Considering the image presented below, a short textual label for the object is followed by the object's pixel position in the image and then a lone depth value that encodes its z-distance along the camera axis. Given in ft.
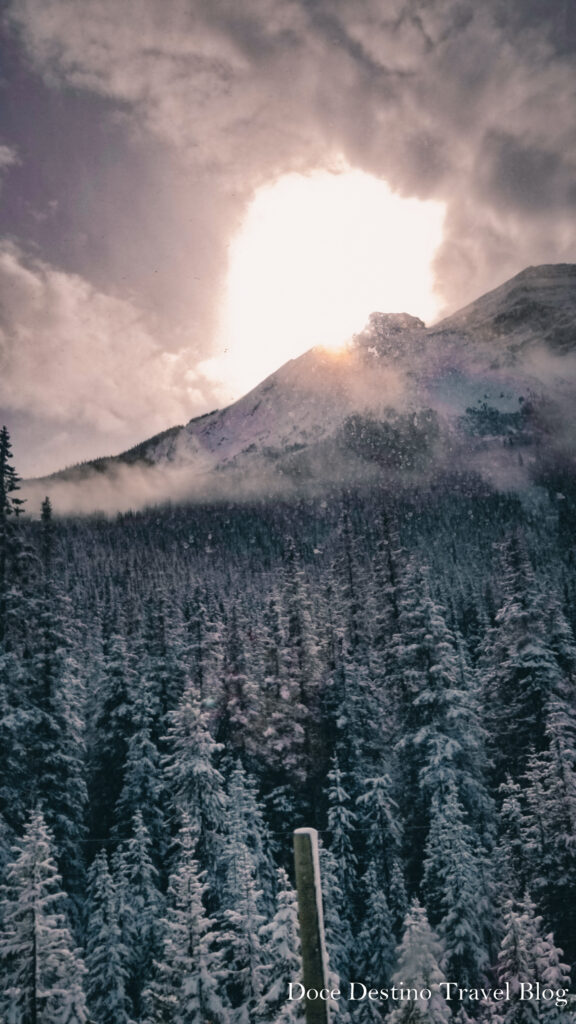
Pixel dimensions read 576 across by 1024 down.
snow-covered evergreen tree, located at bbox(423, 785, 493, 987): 63.21
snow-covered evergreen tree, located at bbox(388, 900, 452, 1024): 46.34
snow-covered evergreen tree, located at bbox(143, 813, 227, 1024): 47.62
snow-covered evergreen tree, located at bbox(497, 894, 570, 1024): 46.01
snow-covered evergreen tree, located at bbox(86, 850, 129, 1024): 64.03
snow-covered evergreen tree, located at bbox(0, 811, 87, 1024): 45.42
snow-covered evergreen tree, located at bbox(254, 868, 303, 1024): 46.88
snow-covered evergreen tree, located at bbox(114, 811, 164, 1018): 70.90
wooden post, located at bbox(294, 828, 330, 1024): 14.51
